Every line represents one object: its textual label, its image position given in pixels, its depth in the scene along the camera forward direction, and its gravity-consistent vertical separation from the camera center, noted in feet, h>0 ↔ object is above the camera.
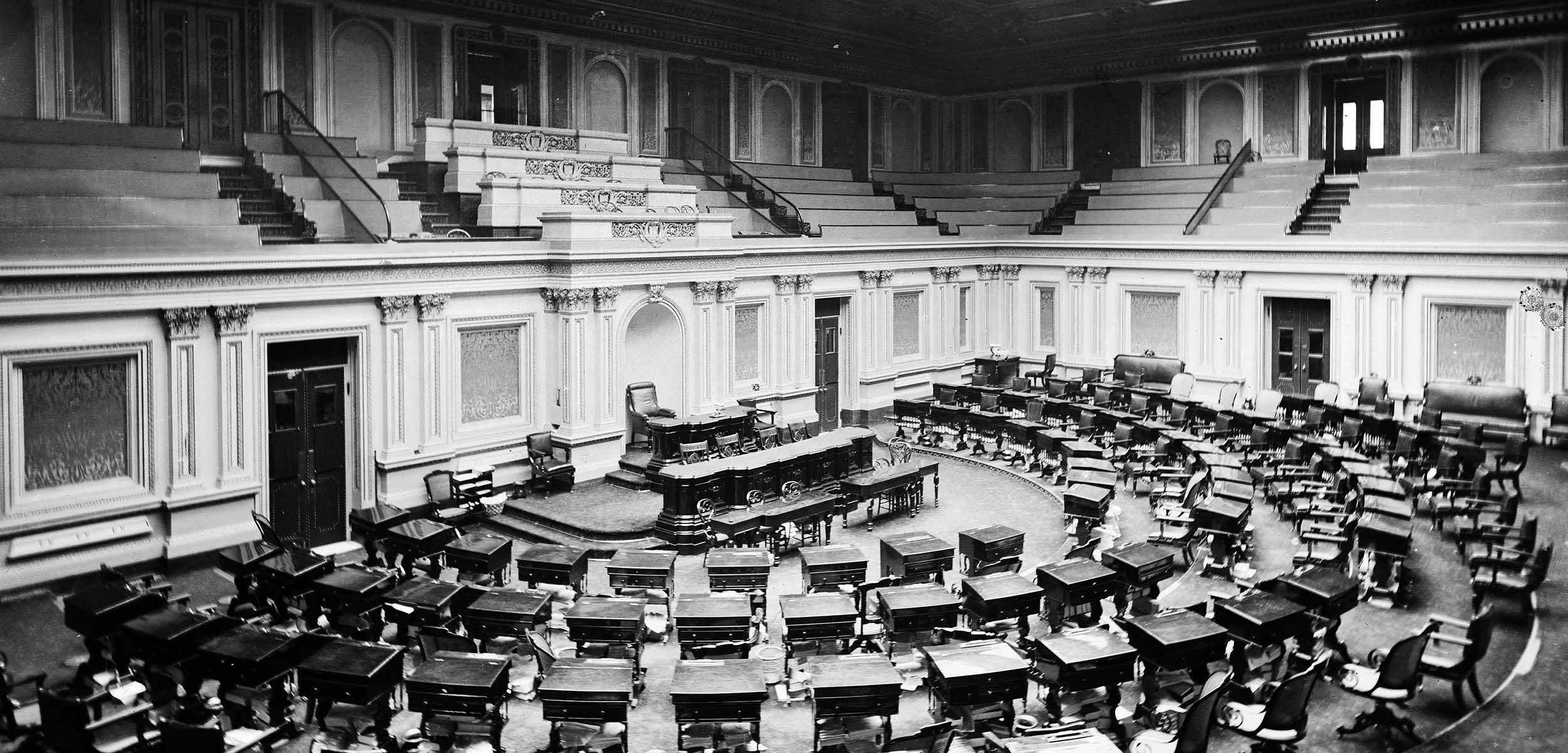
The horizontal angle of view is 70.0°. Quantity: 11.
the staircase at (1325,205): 82.07 +9.57
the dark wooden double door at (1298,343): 80.43 -0.81
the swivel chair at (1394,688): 31.09 -10.01
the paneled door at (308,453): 52.80 -5.54
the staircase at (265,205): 54.70 +6.72
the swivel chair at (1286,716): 29.32 -10.13
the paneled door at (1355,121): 89.30 +16.97
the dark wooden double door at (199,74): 58.08 +13.98
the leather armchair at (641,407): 66.74 -4.22
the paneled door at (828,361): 82.64 -1.96
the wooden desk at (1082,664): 32.17 -9.55
